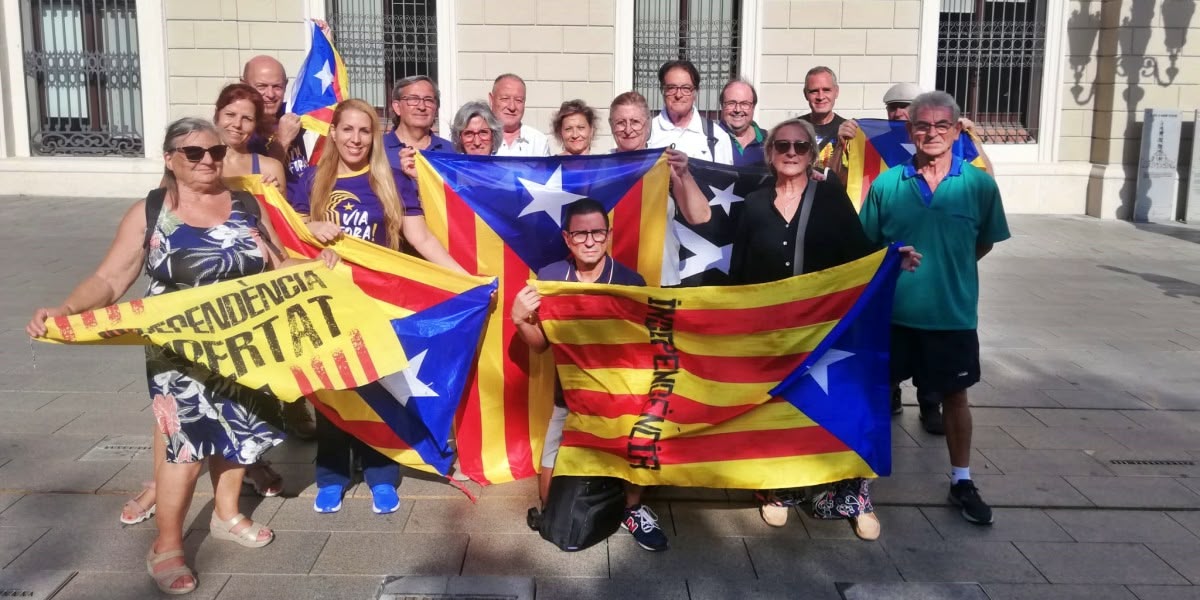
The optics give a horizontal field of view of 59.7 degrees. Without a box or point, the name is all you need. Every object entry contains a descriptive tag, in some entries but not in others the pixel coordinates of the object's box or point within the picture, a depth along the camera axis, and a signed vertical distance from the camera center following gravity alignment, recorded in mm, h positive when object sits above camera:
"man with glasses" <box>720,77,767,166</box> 5867 +130
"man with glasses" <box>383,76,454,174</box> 5172 +114
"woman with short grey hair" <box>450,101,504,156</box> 5500 +45
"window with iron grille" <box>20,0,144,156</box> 15227 +797
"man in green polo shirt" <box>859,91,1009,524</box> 4570 -466
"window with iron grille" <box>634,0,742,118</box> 14859 +1453
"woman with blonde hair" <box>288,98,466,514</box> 4531 -304
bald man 5215 +75
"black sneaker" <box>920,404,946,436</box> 5758 -1528
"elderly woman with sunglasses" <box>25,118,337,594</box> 3814 -518
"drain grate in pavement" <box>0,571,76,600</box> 3721 -1609
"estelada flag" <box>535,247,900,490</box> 4203 -958
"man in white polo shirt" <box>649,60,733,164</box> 5734 +91
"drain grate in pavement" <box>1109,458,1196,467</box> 5262 -1587
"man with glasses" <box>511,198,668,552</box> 4207 -573
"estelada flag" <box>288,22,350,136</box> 6324 +330
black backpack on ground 4191 -1490
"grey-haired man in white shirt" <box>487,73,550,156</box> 5914 +124
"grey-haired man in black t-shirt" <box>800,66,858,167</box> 6195 +201
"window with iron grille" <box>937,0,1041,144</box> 15164 +1174
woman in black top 4426 -372
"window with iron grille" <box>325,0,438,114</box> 14773 +1401
